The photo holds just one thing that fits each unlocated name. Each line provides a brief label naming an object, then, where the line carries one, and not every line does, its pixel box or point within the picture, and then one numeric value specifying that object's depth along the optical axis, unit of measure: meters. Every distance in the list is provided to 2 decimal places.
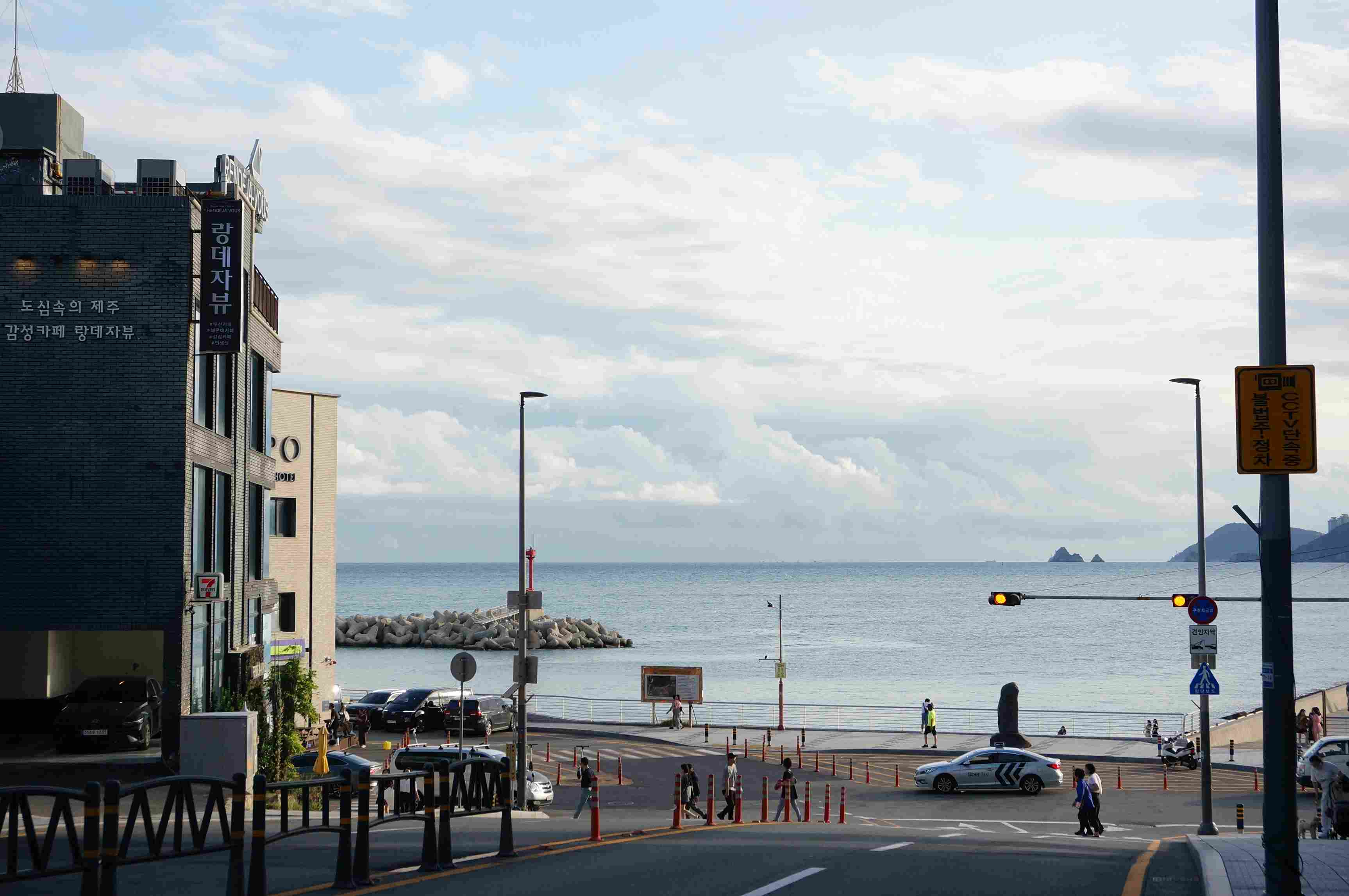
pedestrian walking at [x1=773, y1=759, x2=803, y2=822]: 32.16
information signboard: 59.09
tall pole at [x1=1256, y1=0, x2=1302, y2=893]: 11.18
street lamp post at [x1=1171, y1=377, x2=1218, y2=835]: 28.50
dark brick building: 26.95
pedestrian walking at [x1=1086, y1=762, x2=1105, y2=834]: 28.16
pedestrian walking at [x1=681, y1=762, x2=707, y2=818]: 32.62
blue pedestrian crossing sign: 28.62
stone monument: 48.53
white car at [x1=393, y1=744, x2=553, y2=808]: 34.81
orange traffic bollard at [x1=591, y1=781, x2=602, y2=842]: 19.59
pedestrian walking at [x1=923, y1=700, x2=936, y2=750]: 50.25
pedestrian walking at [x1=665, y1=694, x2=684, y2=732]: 56.53
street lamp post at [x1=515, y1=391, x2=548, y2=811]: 32.28
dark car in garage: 28.69
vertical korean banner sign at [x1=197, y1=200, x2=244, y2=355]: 27.23
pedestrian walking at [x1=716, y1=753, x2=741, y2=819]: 30.55
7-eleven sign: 28.58
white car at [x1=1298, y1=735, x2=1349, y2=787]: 33.06
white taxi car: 38.28
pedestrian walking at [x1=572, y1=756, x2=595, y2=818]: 33.47
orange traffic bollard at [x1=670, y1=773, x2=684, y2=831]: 24.25
